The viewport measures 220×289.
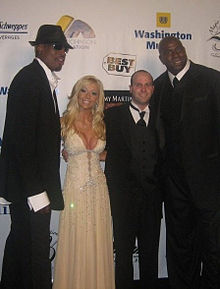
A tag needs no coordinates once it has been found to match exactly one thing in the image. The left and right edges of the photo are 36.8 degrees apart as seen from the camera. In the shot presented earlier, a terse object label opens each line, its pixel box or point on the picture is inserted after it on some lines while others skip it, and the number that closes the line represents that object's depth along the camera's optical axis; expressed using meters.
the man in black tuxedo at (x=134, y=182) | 2.31
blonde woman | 2.24
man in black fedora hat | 1.78
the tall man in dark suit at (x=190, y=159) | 2.31
